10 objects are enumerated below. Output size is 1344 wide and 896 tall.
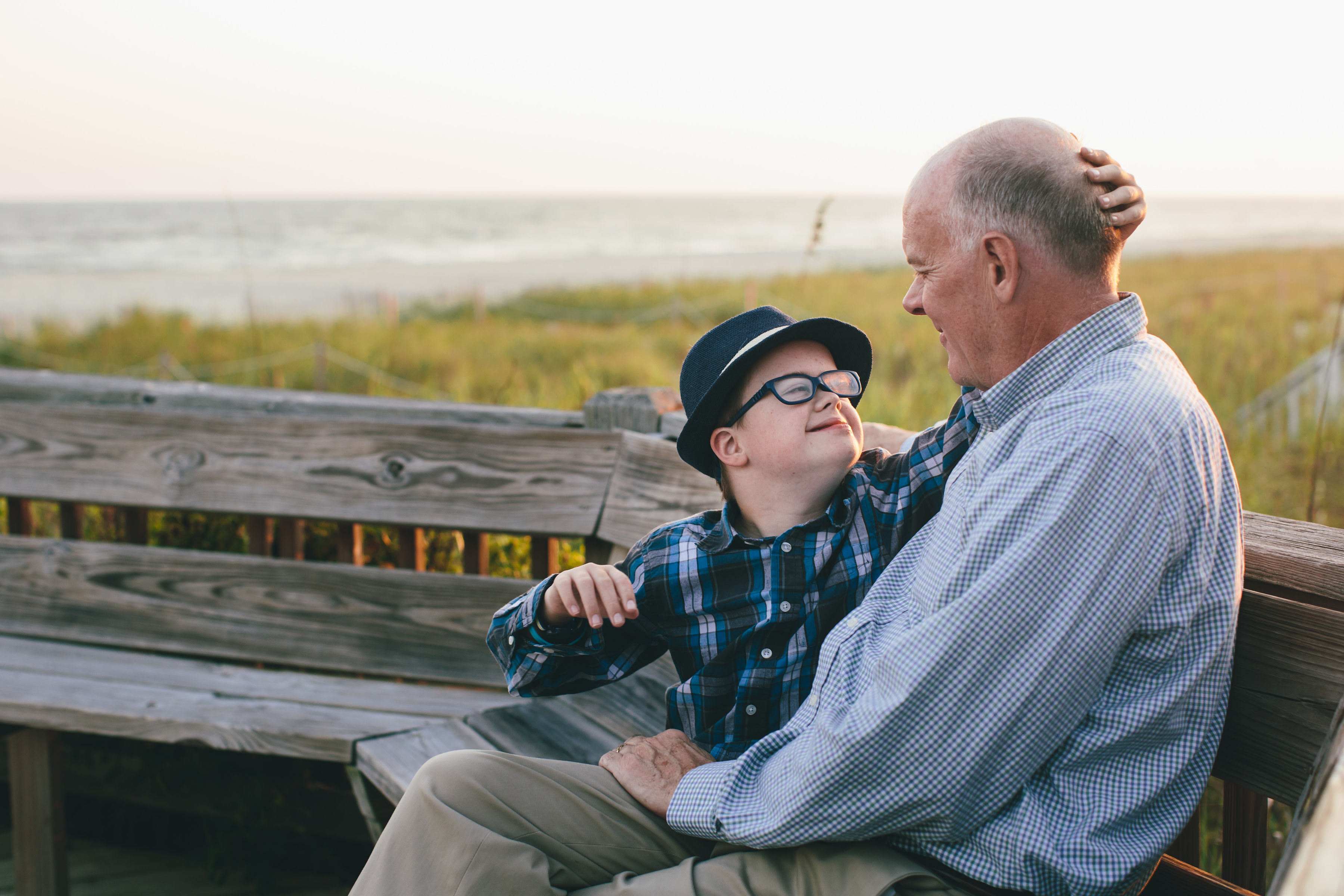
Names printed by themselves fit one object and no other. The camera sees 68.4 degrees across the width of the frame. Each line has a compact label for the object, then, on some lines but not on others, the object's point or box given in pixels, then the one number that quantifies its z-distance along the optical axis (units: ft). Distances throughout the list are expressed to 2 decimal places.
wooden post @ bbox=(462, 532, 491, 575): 10.44
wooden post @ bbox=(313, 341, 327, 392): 28.27
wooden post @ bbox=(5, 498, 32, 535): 12.54
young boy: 6.41
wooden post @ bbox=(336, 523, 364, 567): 11.05
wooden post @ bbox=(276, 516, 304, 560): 11.25
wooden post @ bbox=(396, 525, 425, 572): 10.74
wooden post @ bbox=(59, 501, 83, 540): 12.07
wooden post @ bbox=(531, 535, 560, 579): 10.45
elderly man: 4.44
